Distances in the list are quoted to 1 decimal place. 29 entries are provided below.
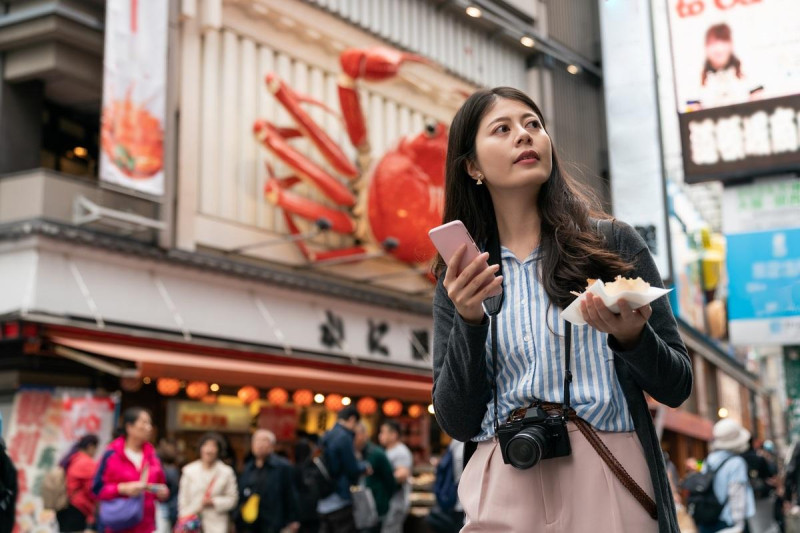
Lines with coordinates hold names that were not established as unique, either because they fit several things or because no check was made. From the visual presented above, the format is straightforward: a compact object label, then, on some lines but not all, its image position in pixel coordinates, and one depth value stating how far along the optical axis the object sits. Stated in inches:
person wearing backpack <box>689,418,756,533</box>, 323.9
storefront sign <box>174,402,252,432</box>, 540.7
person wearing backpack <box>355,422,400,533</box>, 403.9
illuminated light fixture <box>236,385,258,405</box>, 514.0
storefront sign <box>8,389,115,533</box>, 442.9
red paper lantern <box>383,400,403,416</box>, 598.9
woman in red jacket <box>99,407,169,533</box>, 308.7
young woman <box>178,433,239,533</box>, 371.9
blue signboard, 257.4
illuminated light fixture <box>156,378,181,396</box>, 476.4
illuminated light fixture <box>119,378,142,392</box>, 467.5
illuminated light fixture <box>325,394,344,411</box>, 565.2
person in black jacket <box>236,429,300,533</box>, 374.0
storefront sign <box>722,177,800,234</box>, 260.4
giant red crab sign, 592.1
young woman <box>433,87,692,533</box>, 75.2
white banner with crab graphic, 471.2
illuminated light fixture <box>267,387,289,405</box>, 525.0
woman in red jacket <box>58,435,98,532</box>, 362.0
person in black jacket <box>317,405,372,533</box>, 376.2
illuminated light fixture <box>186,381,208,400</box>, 482.0
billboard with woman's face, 213.3
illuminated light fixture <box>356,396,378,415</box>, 589.6
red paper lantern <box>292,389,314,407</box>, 531.5
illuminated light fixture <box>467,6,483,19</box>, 771.4
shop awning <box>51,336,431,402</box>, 445.7
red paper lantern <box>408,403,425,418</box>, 636.0
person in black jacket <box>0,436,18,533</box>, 225.6
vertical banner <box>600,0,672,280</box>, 268.7
